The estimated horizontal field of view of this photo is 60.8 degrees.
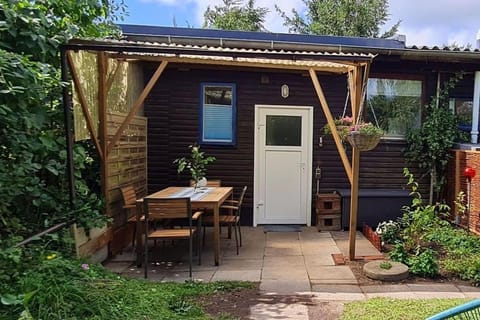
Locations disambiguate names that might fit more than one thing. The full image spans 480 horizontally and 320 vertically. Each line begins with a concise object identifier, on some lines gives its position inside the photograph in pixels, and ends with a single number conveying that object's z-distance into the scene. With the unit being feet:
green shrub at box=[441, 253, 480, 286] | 13.25
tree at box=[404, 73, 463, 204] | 21.03
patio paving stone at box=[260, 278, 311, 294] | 12.44
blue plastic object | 5.25
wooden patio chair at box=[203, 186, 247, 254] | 17.35
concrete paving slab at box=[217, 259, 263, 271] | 14.83
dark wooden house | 21.86
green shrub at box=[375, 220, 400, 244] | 18.03
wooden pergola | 12.69
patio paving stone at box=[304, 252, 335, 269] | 15.23
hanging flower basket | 14.07
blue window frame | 21.95
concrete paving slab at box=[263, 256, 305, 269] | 15.17
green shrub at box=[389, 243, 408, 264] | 14.53
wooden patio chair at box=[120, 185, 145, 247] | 16.66
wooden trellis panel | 16.35
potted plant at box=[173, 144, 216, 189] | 18.86
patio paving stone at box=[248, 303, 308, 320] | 10.42
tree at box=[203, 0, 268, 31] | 68.80
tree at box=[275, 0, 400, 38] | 66.54
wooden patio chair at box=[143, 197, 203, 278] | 14.08
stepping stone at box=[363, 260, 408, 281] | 13.23
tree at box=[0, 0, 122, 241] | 9.40
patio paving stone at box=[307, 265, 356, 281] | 13.66
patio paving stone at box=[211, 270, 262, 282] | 13.53
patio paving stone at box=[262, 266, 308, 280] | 13.75
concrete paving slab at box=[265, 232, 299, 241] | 19.16
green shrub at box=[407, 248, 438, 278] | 13.52
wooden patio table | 15.05
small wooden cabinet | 20.93
